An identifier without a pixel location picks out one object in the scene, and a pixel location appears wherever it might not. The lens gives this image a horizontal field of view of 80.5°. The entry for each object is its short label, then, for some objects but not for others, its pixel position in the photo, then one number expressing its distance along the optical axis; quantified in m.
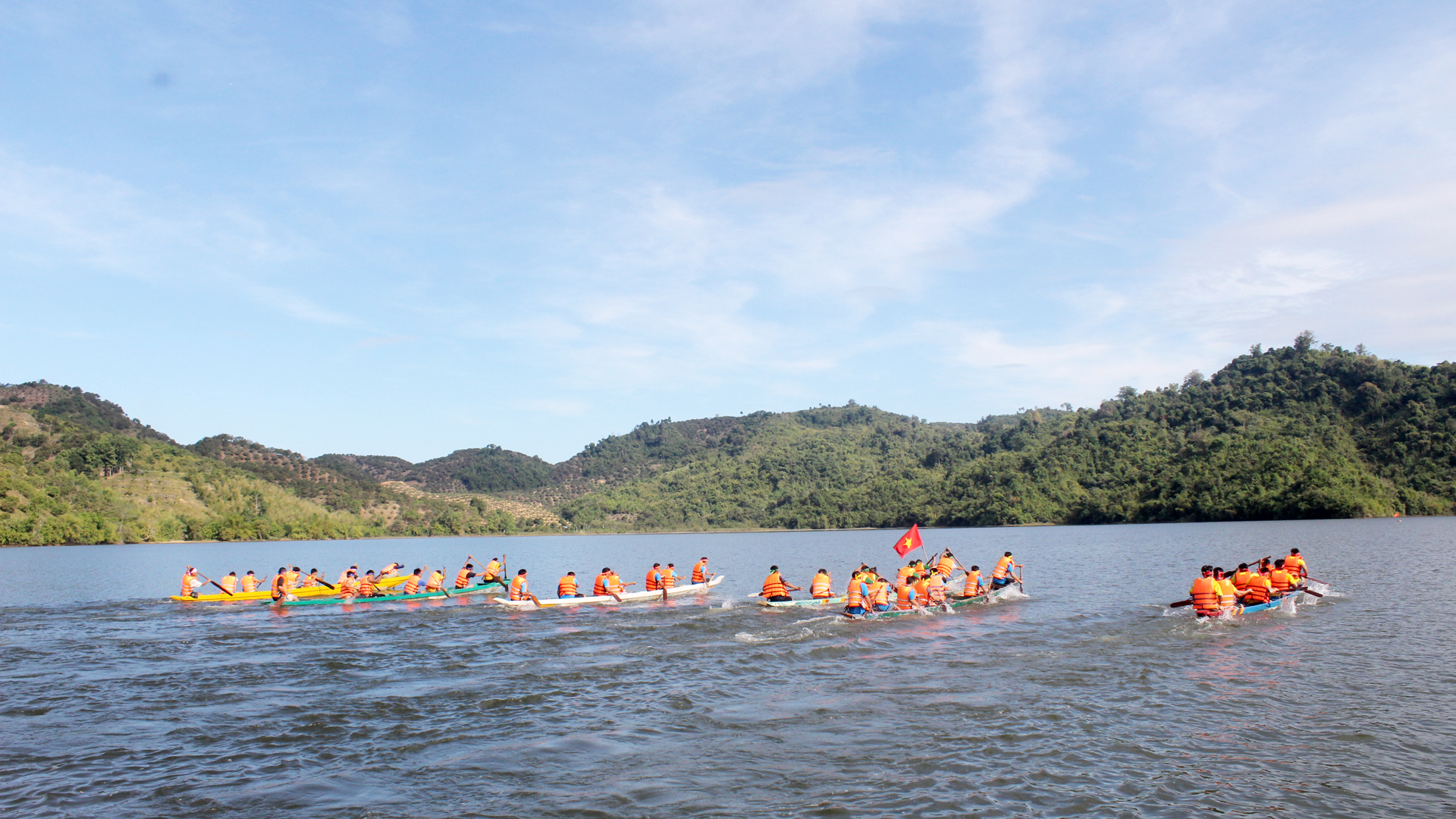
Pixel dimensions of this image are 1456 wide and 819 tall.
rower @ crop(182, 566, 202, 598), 35.81
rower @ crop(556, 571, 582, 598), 32.88
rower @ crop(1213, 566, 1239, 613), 24.45
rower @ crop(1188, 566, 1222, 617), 23.97
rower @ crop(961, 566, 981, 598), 30.50
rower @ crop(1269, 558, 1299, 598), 27.08
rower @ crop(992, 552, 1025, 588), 32.50
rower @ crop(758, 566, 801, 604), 30.58
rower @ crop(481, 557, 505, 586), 39.44
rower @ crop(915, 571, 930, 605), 28.72
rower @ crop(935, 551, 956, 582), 31.78
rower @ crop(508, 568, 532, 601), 31.91
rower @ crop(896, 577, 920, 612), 28.12
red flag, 34.94
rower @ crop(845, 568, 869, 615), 26.67
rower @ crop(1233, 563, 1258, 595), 25.55
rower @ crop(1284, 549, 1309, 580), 28.47
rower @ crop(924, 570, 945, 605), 29.20
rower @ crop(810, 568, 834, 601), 30.58
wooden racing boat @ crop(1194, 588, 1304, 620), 24.64
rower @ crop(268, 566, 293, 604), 34.25
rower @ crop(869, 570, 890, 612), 27.03
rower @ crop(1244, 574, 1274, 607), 25.42
